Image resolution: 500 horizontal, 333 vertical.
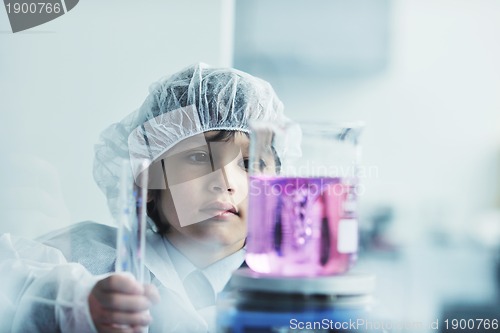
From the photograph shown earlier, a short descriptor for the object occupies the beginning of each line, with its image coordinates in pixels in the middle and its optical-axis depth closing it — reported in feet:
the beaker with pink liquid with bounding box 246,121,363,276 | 2.69
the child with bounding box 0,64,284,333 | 3.66
